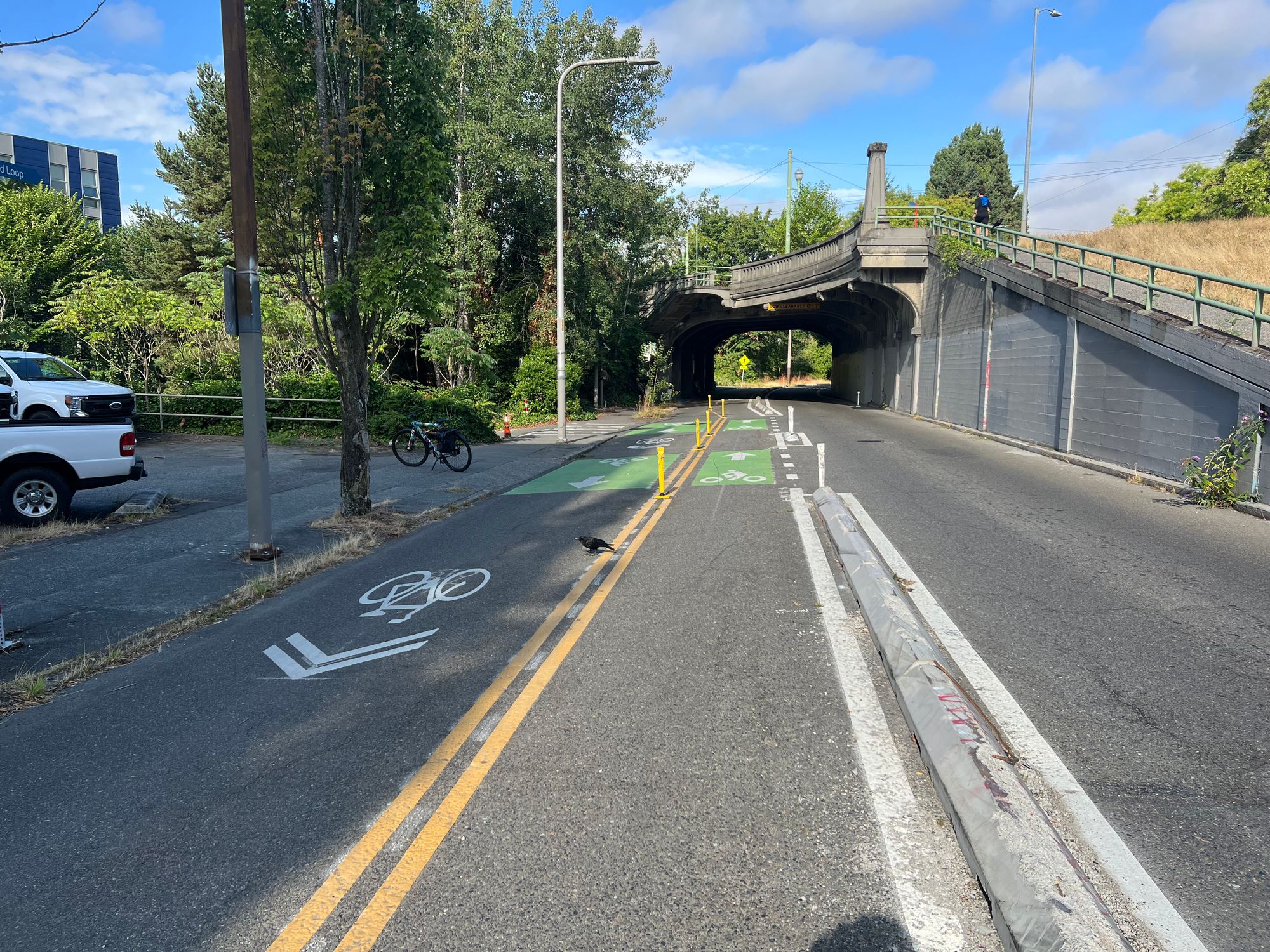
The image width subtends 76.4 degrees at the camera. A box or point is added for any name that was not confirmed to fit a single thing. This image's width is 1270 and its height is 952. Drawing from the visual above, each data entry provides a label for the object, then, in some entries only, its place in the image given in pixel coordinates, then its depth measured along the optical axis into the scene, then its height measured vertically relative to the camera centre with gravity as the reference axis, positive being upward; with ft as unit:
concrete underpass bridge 41.04 +4.23
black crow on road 28.89 -5.55
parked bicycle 55.88 -4.10
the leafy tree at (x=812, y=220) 261.65 +56.42
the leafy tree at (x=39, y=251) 122.62 +20.90
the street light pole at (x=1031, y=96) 91.81 +34.27
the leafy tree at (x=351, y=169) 34.24 +9.36
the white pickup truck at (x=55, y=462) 35.40 -3.66
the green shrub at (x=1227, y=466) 36.37 -3.15
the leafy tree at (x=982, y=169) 271.90 +76.86
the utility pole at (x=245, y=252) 28.68 +4.75
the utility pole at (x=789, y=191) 214.90 +53.61
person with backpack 87.71 +20.07
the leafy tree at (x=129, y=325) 81.35 +5.98
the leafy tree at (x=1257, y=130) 140.97 +48.00
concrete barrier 8.79 -5.58
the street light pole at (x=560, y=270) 71.87 +10.75
